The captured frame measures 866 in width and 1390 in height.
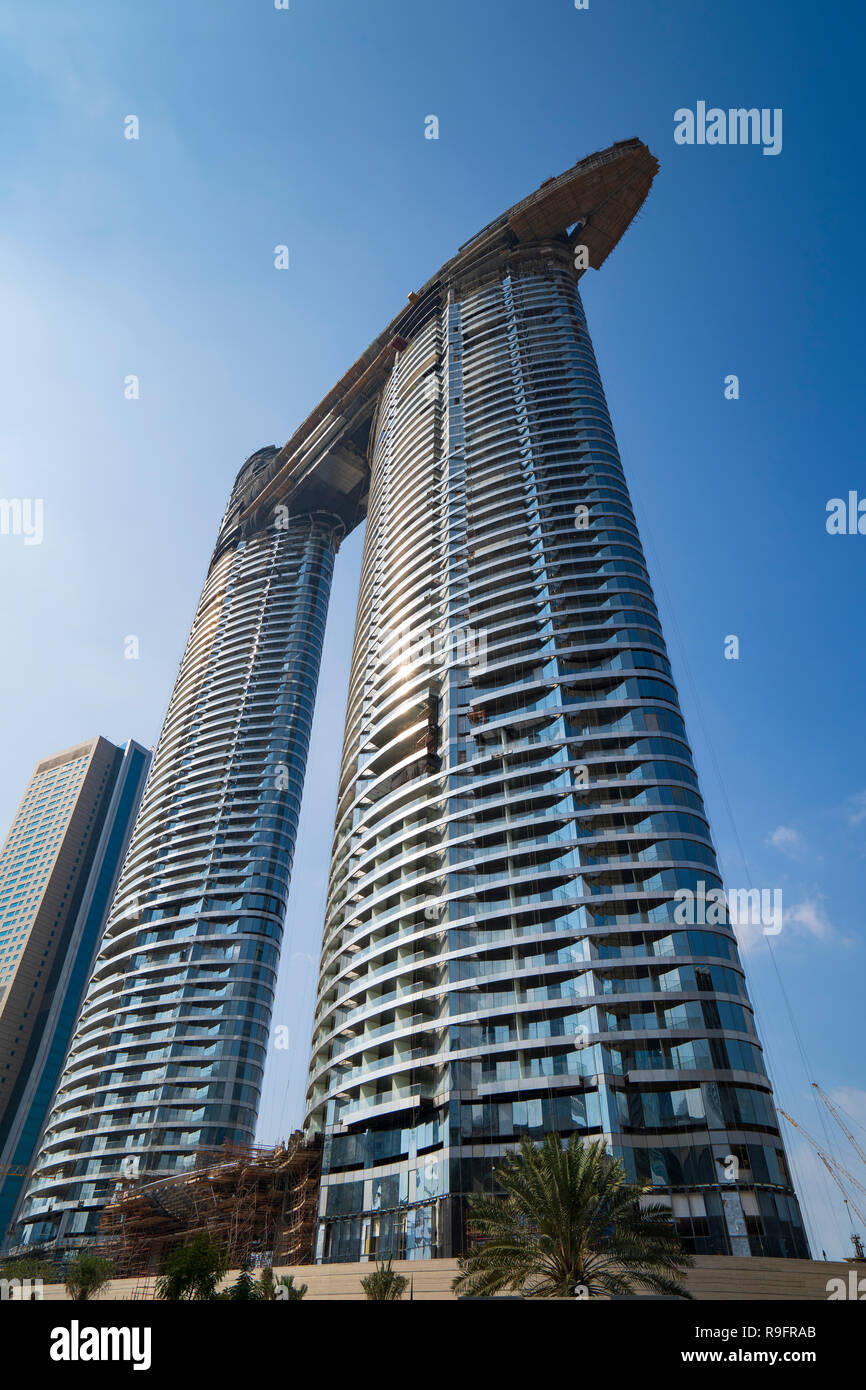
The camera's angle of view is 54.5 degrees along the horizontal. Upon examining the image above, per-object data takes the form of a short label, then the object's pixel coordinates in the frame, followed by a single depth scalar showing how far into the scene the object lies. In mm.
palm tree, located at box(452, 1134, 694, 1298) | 30641
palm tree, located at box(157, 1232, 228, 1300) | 37156
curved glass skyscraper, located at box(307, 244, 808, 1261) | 51469
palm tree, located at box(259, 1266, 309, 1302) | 41469
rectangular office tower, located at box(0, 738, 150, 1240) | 147375
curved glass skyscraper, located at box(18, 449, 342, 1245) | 91562
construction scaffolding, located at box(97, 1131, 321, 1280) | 65750
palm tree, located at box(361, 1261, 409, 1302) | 37656
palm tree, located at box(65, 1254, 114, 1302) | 46531
